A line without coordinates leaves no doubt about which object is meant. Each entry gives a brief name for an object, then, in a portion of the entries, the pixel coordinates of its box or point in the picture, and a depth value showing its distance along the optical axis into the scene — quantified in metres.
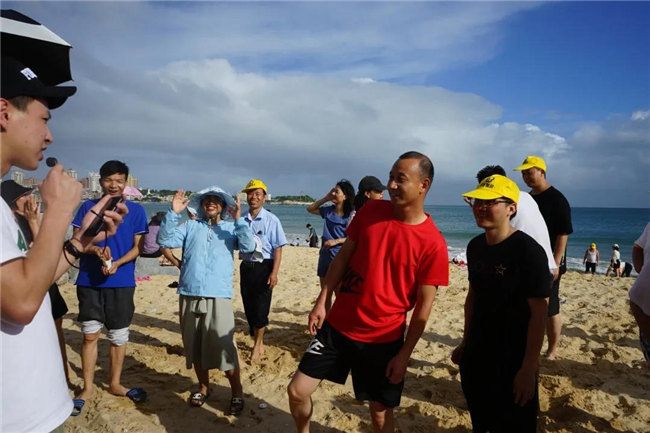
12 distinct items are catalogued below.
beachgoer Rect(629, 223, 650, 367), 2.52
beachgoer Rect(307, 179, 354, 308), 5.57
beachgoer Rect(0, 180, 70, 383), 3.29
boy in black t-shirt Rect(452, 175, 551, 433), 2.44
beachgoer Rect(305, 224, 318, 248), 24.12
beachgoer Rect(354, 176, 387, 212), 5.33
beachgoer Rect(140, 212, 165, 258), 8.29
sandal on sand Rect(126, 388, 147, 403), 3.90
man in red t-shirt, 2.68
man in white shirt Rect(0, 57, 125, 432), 1.25
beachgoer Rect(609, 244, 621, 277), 16.02
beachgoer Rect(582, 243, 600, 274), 16.62
